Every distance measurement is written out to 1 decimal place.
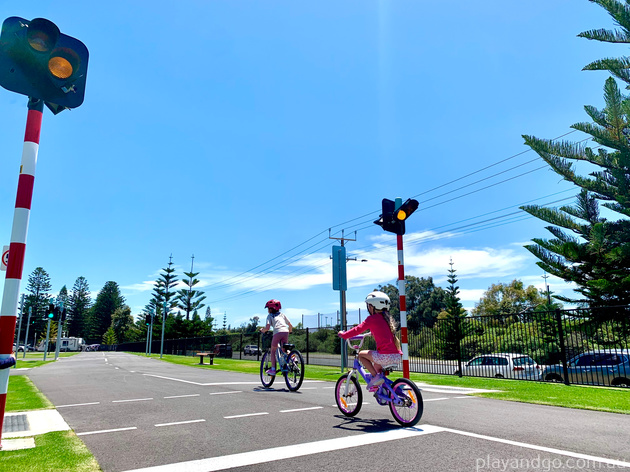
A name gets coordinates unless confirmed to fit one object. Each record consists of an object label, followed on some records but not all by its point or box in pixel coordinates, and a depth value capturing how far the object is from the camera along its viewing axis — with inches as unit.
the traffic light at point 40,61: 139.9
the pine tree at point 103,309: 4904.0
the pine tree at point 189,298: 3161.9
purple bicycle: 191.2
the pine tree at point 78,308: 4980.3
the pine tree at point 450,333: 552.4
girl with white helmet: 207.2
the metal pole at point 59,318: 1203.8
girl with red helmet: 362.9
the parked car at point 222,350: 1235.2
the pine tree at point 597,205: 631.8
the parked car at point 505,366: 527.2
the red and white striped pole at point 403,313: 261.1
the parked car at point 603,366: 445.4
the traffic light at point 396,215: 299.3
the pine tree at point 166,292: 3280.0
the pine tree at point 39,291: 4313.5
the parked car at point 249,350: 1184.3
